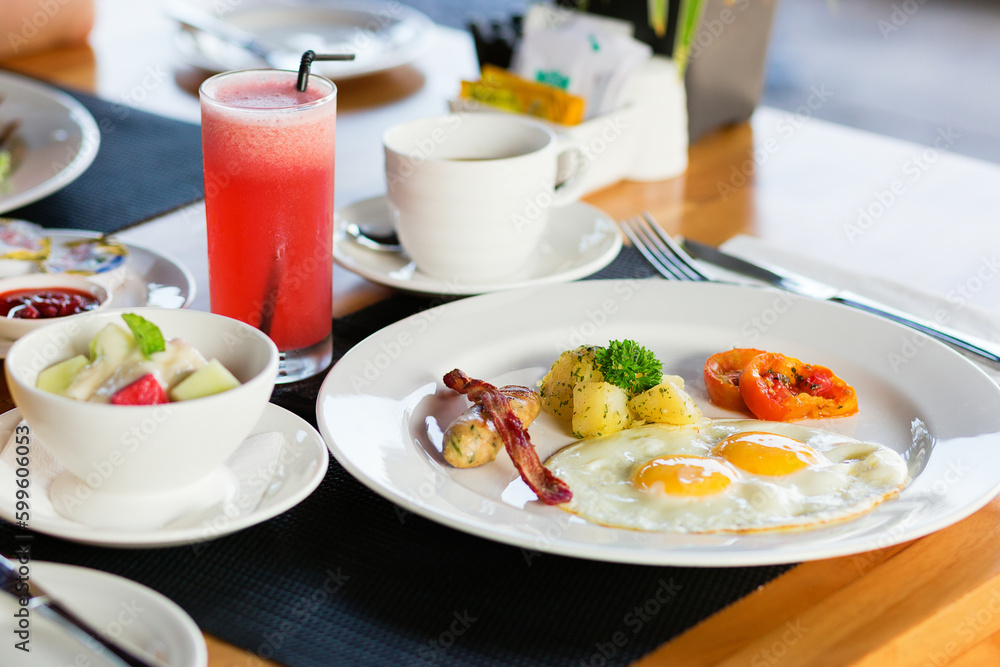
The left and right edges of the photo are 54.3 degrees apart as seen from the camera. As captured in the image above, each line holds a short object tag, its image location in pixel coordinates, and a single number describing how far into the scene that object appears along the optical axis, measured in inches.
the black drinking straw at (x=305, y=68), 43.6
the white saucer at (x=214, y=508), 32.1
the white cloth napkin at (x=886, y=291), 55.9
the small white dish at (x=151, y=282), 51.8
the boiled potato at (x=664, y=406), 42.8
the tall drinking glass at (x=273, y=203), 43.0
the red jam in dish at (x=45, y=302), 47.6
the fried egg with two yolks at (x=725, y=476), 36.5
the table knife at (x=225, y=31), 90.2
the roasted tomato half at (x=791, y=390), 43.7
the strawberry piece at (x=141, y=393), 32.3
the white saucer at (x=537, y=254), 54.7
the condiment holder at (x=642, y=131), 71.1
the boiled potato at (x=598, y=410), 41.9
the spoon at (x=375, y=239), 59.7
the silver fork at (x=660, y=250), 59.7
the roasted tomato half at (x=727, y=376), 45.3
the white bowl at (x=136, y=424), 31.8
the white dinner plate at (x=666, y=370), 34.5
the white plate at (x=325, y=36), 91.3
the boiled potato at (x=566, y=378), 43.6
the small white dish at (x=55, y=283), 48.8
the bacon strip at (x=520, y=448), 37.3
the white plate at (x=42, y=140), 64.2
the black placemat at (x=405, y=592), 32.2
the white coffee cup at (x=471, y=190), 52.7
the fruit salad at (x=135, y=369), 33.2
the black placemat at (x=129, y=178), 65.9
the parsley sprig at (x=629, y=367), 43.2
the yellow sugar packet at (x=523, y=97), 67.6
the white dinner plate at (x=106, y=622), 29.4
